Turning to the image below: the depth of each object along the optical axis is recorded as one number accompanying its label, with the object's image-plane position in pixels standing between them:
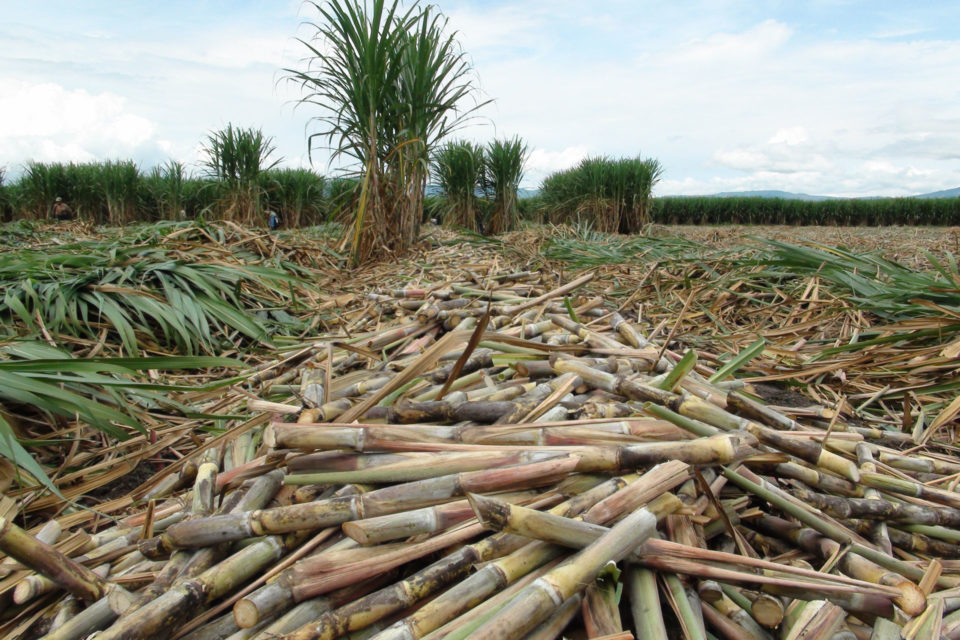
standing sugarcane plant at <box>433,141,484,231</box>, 9.63
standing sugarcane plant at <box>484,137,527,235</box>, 9.65
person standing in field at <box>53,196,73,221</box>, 13.09
